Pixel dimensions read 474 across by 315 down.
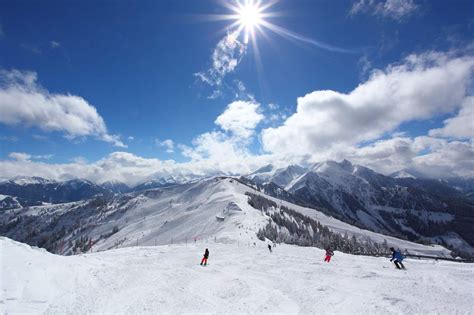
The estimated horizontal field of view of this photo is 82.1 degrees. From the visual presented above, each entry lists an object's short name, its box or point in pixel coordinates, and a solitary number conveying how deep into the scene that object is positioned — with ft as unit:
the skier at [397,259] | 79.92
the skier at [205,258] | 96.71
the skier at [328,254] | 98.29
